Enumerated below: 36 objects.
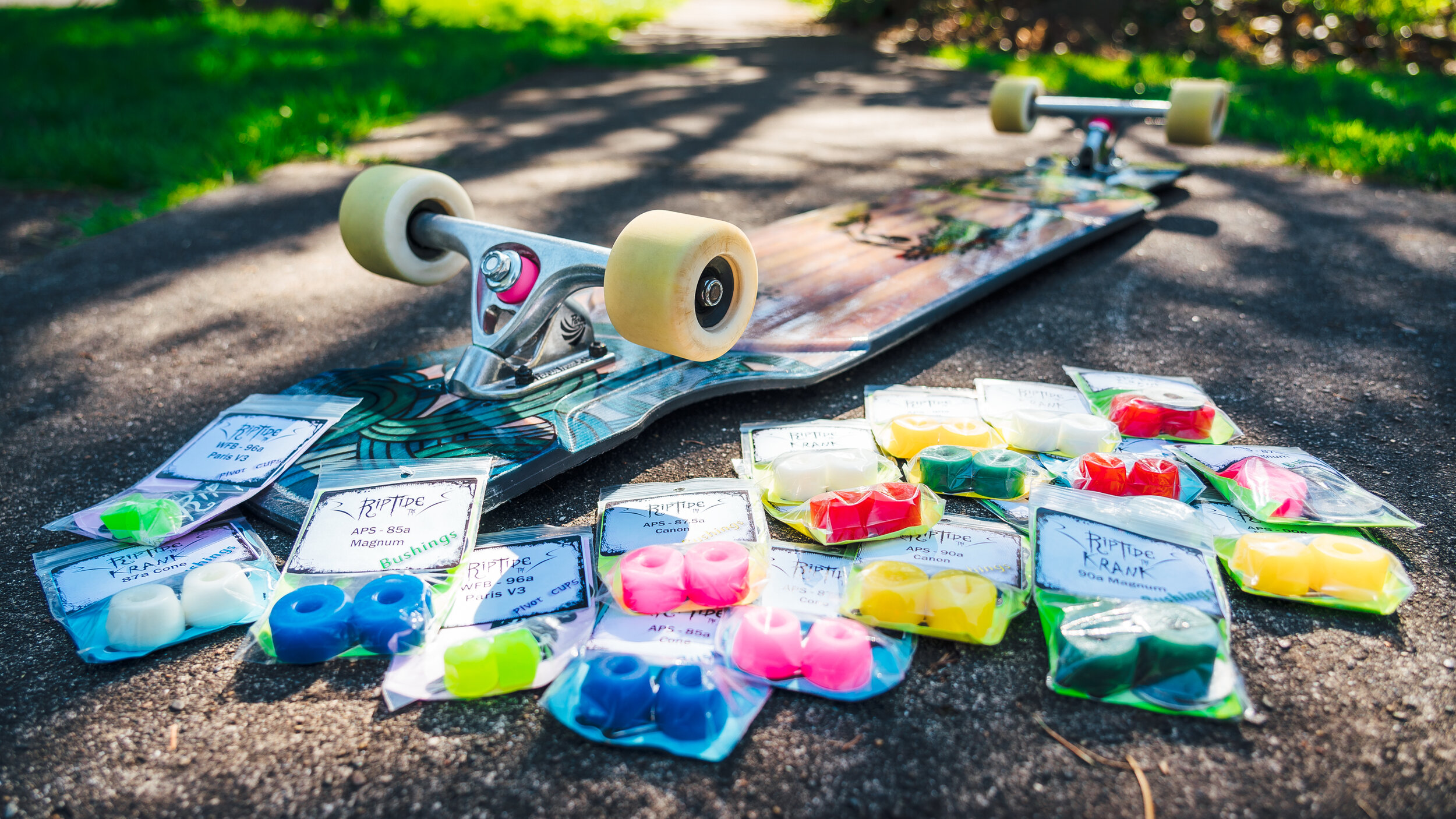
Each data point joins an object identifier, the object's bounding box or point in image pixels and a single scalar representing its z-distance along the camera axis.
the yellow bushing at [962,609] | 0.41
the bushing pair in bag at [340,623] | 0.41
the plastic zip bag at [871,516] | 0.47
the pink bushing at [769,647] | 0.40
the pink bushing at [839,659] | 0.39
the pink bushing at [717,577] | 0.43
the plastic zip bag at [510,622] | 0.40
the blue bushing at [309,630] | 0.41
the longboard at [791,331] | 0.53
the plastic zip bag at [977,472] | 0.50
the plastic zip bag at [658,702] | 0.38
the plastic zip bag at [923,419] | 0.55
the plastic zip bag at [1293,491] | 0.48
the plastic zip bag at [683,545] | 0.43
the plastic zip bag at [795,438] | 0.55
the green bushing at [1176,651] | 0.39
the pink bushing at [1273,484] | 0.48
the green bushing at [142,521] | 0.48
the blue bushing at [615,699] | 0.38
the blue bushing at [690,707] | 0.37
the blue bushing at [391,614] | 0.42
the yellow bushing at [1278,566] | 0.44
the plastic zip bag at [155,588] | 0.42
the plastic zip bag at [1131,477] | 0.49
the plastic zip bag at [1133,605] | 0.39
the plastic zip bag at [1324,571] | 0.43
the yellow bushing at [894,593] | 0.42
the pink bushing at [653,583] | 0.43
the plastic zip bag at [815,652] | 0.39
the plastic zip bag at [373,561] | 0.42
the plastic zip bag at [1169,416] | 0.56
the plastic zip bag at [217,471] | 0.48
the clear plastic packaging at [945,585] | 0.42
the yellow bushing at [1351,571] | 0.43
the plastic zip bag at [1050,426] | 0.54
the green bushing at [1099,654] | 0.39
